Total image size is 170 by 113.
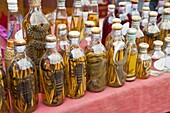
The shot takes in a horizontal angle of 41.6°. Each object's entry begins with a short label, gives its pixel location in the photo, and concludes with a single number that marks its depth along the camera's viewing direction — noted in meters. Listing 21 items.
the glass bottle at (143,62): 0.76
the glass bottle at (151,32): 0.84
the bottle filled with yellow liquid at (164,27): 0.88
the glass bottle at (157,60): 0.80
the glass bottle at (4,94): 0.55
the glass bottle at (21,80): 0.55
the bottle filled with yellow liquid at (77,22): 0.86
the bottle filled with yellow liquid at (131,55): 0.74
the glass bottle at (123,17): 0.84
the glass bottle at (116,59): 0.70
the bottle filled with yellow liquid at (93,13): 0.86
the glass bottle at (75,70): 0.63
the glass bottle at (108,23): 0.83
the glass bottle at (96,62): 0.67
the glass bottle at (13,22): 0.71
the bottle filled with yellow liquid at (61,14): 0.78
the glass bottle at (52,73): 0.59
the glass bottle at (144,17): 0.89
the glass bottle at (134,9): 0.89
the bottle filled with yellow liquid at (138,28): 0.77
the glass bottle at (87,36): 0.68
